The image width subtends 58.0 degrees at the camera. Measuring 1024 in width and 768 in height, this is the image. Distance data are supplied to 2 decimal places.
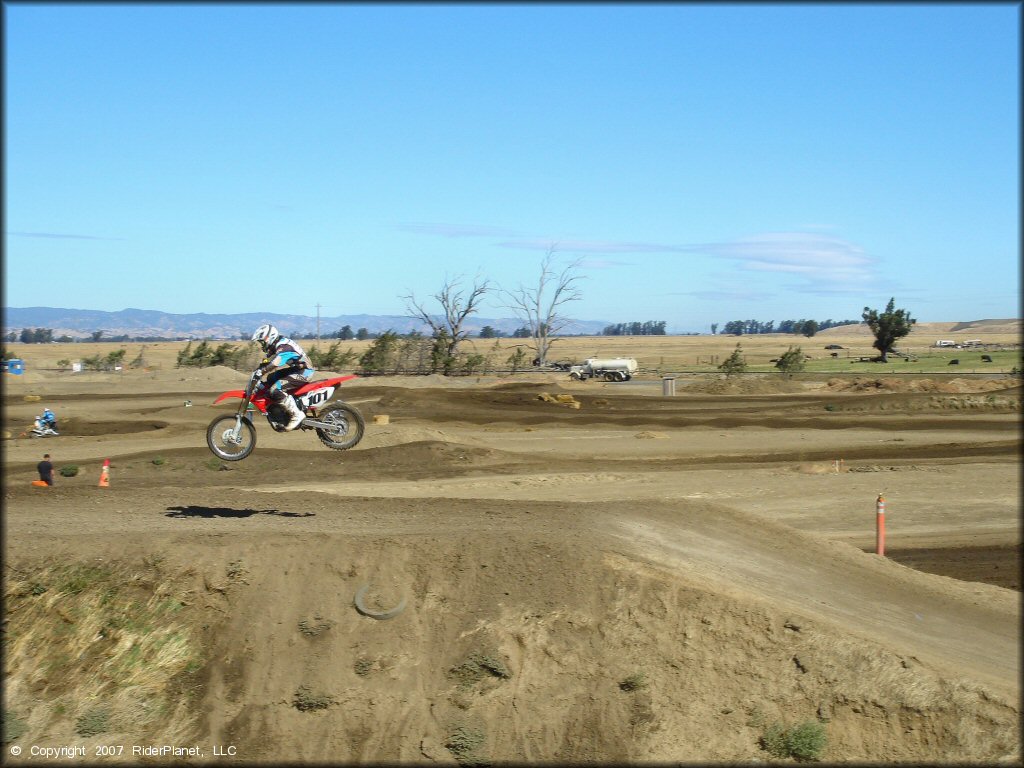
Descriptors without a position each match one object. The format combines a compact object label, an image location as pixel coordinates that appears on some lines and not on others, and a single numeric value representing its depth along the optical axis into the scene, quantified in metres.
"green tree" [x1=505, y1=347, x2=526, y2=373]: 86.88
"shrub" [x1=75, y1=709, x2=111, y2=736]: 12.33
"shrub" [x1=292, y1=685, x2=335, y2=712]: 12.56
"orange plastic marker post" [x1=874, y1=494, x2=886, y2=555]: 19.48
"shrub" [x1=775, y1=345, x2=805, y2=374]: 77.38
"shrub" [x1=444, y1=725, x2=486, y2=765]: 11.95
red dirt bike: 14.95
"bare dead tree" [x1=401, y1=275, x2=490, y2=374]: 81.25
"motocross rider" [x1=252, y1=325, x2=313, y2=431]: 14.66
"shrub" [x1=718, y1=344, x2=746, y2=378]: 73.73
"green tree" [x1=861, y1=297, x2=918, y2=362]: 94.25
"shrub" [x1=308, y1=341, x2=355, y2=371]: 77.65
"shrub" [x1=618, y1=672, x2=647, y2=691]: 12.41
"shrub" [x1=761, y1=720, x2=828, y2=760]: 11.45
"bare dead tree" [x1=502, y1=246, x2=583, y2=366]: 103.25
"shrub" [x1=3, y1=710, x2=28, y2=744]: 12.11
